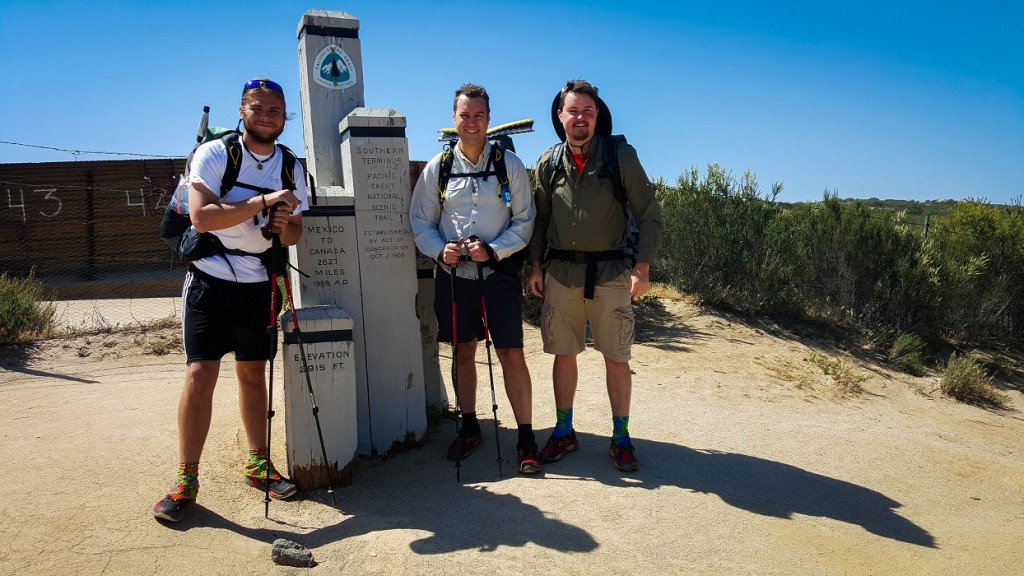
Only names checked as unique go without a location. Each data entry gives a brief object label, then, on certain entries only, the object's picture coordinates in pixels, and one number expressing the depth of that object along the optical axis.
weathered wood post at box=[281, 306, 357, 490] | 3.82
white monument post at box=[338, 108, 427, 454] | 4.34
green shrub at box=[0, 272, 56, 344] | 6.76
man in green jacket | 4.10
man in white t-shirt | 3.35
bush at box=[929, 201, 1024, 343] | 9.99
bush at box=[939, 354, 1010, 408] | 7.59
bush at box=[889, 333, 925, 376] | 8.54
